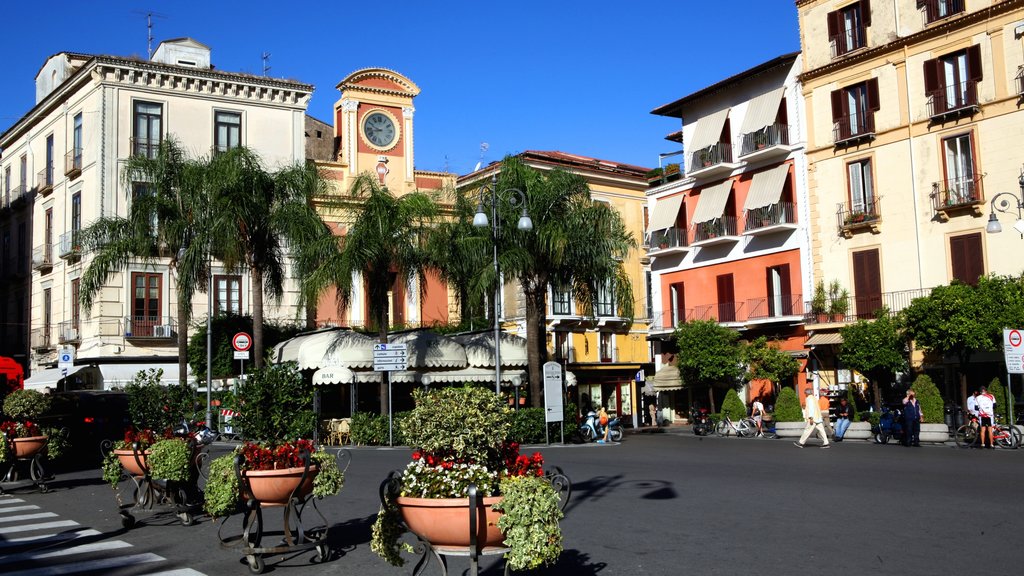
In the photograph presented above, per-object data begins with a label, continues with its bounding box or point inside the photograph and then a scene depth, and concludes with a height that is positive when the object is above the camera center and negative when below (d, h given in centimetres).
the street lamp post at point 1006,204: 3095 +515
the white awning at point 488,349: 3450 +110
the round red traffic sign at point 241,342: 2988 +143
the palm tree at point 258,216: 2953 +528
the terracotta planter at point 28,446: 1633 -85
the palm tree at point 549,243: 2986 +417
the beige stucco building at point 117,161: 4044 +1030
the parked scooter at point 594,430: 3123 -176
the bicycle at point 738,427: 3503 -206
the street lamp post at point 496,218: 2511 +439
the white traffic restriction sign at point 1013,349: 2384 +31
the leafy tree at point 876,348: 3241 +64
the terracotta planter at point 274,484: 908 -92
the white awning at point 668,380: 4316 -27
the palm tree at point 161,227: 3167 +559
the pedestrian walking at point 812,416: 2703 -132
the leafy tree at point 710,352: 3872 +82
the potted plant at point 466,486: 637 -73
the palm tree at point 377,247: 2877 +412
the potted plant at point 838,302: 3691 +253
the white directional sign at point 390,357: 2723 +73
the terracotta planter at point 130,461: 1278 -91
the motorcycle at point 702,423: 3628 -193
